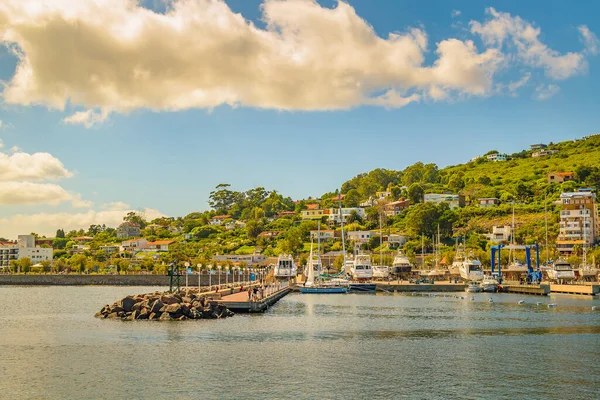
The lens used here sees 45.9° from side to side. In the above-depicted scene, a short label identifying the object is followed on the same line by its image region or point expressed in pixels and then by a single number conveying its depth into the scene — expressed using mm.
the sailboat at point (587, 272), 114475
